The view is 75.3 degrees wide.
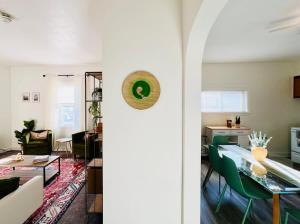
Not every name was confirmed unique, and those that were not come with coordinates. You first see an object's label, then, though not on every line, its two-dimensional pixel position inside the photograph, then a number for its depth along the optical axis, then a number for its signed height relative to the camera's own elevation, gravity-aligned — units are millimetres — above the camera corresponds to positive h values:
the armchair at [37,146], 4758 -885
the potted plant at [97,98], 2330 +159
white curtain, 5789 +176
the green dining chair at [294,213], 1735 -939
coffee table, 3339 -932
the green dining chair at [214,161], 2760 -753
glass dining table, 1821 -695
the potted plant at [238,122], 5099 -296
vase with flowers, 2607 -516
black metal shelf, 2211 -754
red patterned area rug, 2402 -1291
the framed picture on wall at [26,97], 5844 +419
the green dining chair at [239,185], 2164 -882
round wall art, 1859 +201
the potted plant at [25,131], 4909 -547
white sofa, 1762 -933
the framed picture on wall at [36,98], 5840 +388
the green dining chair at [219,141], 3763 -588
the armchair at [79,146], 4729 -875
